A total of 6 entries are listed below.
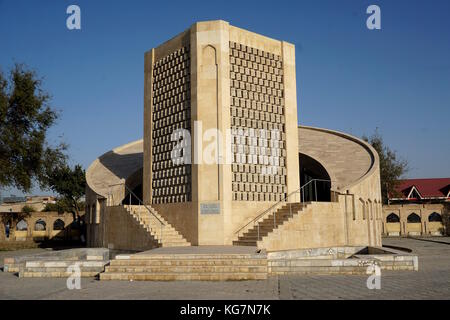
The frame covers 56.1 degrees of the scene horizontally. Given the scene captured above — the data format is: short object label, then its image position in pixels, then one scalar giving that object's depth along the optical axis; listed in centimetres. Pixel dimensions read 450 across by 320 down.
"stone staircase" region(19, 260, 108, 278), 1152
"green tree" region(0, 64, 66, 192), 2205
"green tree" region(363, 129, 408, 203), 4647
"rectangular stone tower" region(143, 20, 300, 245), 1778
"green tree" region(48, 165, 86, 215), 3947
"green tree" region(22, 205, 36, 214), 4762
